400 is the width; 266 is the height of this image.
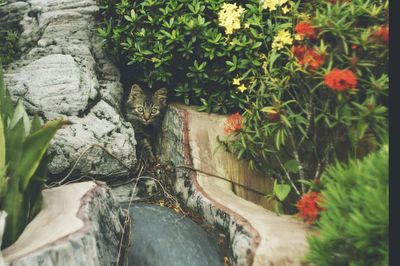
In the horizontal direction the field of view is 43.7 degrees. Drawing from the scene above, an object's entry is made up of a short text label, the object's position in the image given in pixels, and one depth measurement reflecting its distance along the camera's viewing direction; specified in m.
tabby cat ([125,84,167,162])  4.69
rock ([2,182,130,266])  2.61
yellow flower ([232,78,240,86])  4.05
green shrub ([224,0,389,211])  2.79
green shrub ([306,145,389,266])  2.19
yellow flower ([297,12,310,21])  3.32
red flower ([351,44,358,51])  2.86
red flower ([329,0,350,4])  3.18
